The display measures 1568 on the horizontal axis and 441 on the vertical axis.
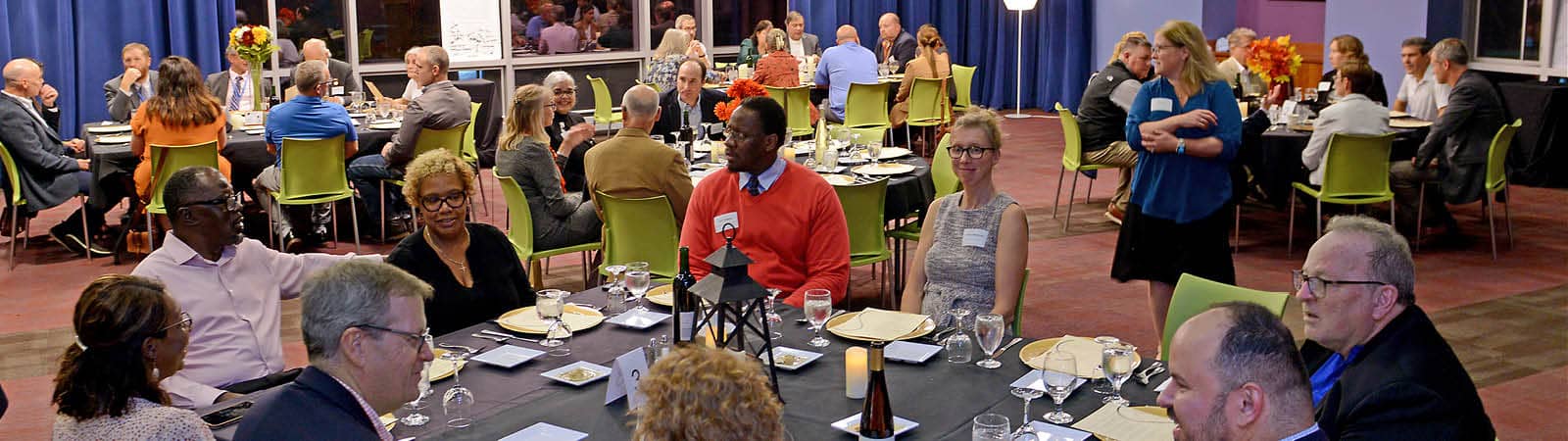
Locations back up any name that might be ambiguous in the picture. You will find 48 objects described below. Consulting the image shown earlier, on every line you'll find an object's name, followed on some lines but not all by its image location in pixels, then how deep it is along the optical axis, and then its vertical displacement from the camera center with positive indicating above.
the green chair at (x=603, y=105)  10.70 -0.39
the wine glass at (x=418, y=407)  2.94 -0.78
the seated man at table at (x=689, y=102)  8.08 -0.30
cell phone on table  2.92 -0.77
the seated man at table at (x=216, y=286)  3.67 -0.63
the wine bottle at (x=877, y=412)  2.75 -0.72
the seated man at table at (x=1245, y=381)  2.21 -0.54
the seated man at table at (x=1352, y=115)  7.29 -0.35
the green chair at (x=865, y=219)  5.84 -0.72
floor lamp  13.85 -0.31
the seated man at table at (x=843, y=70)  10.61 -0.13
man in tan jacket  5.79 -0.49
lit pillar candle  3.06 -0.72
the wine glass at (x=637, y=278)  3.82 -0.62
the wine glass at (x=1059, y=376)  2.90 -0.69
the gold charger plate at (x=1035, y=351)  3.29 -0.74
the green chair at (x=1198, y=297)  3.63 -0.67
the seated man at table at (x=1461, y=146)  7.61 -0.55
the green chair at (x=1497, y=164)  7.34 -0.64
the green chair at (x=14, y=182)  7.37 -0.67
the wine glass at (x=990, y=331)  3.25 -0.66
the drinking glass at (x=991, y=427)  2.66 -0.73
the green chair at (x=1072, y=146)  8.48 -0.60
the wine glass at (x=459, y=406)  2.96 -0.78
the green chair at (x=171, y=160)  7.07 -0.53
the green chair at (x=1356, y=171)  7.20 -0.65
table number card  3.01 -0.71
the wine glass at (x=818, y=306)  3.49 -0.65
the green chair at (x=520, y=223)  6.02 -0.76
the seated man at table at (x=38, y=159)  7.43 -0.55
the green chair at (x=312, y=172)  7.38 -0.63
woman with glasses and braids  2.70 -0.62
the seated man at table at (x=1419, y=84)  8.47 -0.23
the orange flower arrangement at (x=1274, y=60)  8.74 -0.07
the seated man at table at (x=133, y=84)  8.88 -0.17
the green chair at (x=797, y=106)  9.92 -0.39
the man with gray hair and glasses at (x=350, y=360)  2.38 -0.54
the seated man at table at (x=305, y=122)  7.56 -0.36
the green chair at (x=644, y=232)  5.51 -0.72
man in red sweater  4.52 -0.54
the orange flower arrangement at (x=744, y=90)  7.46 -0.20
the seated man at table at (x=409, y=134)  7.92 -0.45
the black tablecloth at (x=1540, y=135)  9.63 -0.62
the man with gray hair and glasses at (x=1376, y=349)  2.50 -0.59
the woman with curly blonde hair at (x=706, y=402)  2.04 -0.52
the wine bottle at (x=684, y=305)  3.22 -0.59
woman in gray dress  4.12 -0.58
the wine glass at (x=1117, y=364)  2.94 -0.67
